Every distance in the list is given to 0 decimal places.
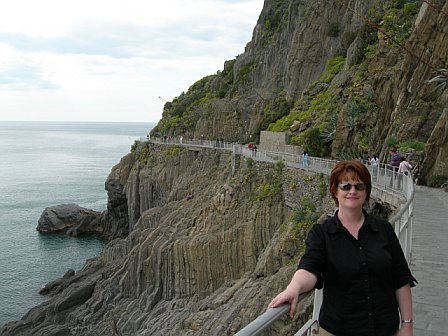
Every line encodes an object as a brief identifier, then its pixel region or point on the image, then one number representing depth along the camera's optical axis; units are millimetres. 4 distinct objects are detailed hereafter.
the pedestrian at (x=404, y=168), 21084
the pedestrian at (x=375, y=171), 22266
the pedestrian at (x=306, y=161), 29281
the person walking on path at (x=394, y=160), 23178
